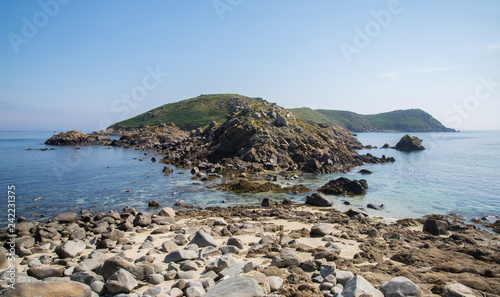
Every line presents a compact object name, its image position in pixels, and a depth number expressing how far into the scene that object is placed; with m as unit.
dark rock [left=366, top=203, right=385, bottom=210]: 23.49
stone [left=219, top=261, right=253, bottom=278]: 8.75
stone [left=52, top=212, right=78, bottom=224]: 18.84
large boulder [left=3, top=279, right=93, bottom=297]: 6.84
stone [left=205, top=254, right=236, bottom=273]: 9.53
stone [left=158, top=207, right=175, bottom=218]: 19.68
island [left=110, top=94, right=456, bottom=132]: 157.90
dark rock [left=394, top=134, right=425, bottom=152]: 95.38
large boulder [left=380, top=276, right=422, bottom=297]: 7.40
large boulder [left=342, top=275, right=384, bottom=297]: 7.18
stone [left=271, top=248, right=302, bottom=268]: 9.83
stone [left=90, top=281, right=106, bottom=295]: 7.98
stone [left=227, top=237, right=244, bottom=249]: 12.16
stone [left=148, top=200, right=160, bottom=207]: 23.50
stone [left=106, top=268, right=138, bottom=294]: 8.00
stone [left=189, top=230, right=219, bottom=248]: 12.41
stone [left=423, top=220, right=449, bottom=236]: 16.05
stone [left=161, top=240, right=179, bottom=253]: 11.91
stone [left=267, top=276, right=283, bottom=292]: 7.92
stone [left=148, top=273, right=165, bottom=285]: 8.79
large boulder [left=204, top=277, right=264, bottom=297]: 6.78
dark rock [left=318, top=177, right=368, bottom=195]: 29.14
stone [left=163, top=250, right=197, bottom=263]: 10.55
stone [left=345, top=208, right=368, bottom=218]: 19.92
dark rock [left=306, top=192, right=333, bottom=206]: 23.86
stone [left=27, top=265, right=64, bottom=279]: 9.26
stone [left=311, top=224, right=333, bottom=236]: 14.51
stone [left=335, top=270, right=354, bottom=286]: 8.45
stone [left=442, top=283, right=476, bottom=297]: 7.48
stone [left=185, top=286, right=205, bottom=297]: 7.57
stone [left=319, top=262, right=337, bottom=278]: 9.00
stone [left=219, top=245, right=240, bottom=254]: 11.53
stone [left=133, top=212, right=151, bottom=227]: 17.25
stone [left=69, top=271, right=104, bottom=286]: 8.48
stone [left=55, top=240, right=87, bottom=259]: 11.62
